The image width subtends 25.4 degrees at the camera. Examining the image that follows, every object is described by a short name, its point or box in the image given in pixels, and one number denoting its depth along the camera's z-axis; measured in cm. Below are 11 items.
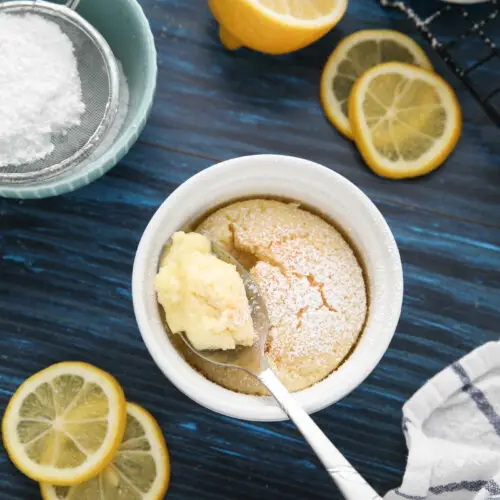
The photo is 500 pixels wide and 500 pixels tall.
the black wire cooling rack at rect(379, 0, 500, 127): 48
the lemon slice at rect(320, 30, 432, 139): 48
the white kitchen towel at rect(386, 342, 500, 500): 45
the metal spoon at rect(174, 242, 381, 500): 39
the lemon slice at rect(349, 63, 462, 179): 47
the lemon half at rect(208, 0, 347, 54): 44
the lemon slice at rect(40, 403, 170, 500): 46
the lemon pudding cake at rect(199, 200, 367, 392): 43
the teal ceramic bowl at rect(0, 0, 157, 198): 43
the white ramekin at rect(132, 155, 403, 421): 41
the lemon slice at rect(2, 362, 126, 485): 45
